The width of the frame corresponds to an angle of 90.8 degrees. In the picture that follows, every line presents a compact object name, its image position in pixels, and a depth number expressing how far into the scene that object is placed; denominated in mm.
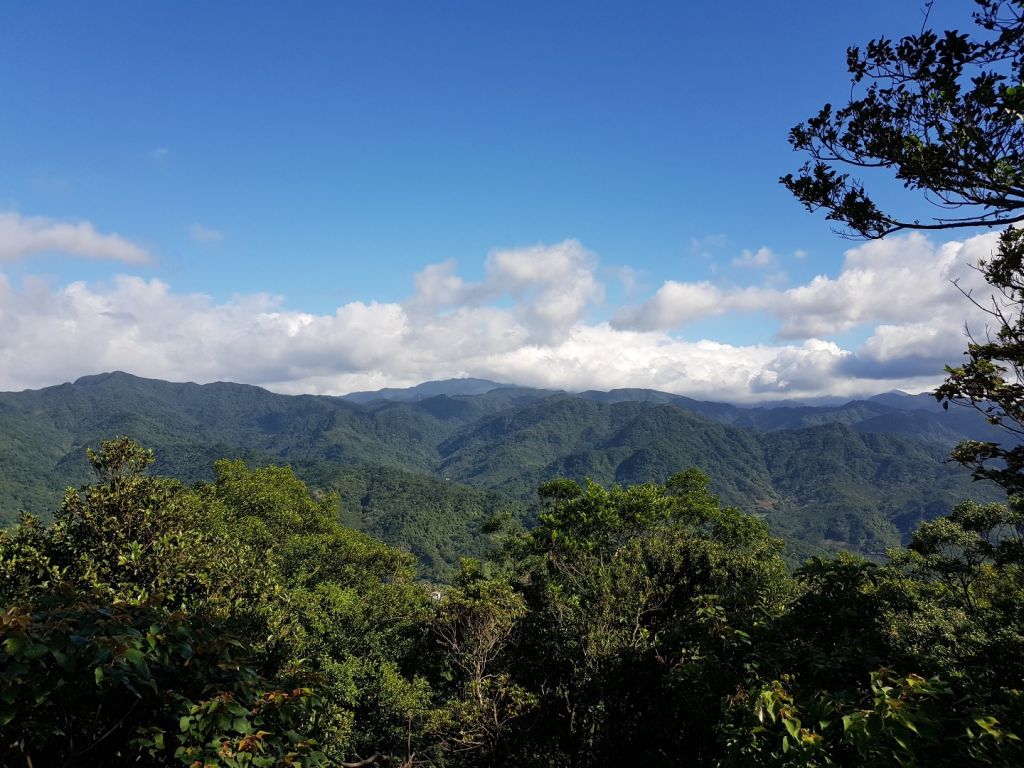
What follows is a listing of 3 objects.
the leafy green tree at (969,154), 6516
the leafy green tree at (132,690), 3289
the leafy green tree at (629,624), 8703
